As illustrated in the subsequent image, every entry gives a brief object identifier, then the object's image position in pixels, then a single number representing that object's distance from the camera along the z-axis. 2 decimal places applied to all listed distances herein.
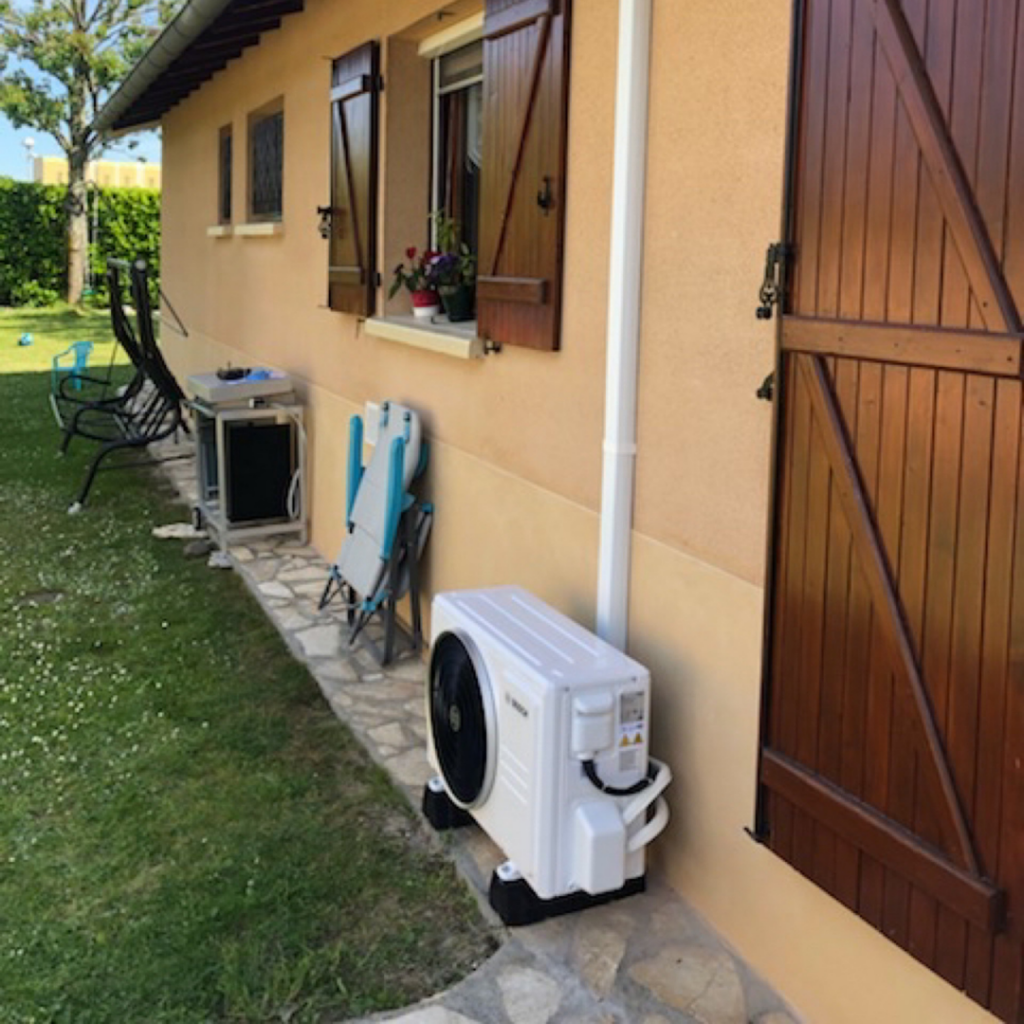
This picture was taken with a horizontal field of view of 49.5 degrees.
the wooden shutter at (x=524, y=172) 3.72
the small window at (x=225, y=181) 10.03
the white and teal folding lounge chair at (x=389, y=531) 5.00
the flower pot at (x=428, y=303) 5.42
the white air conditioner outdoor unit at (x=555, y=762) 2.83
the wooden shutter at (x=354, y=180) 5.64
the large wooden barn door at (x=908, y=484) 1.97
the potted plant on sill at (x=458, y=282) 5.17
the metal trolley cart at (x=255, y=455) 6.95
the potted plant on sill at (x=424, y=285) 5.38
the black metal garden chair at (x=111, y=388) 9.77
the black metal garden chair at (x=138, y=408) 8.54
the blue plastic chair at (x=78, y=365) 12.67
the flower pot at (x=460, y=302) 5.16
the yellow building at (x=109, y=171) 35.53
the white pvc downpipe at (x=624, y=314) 3.14
